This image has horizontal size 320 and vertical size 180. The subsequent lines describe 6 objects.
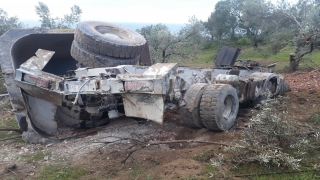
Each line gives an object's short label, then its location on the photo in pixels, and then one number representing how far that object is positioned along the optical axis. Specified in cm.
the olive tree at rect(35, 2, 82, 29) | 988
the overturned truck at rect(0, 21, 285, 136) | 332
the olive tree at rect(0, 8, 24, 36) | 868
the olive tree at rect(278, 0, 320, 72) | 967
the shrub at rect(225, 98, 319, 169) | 284
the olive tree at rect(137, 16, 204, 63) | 989
